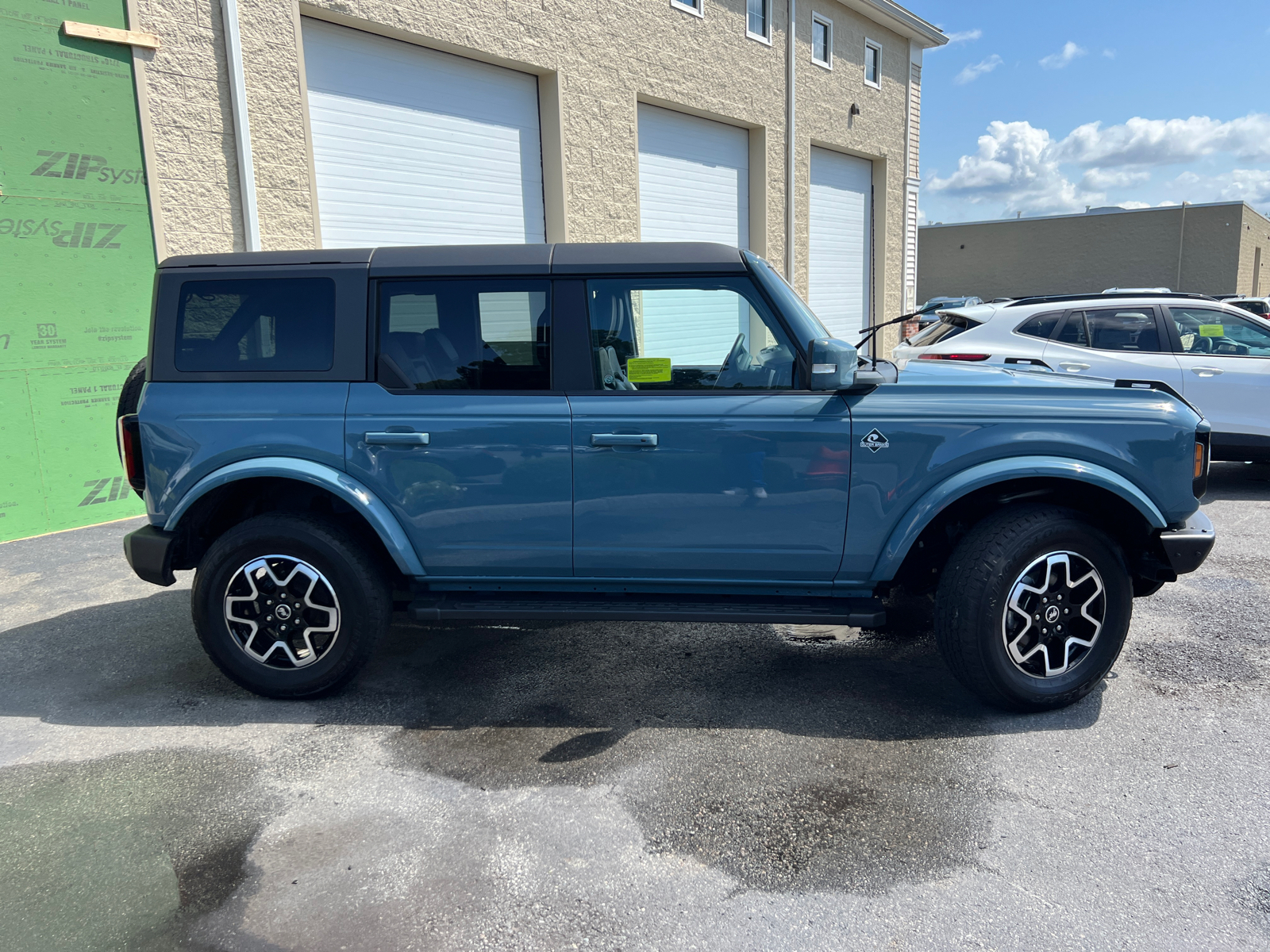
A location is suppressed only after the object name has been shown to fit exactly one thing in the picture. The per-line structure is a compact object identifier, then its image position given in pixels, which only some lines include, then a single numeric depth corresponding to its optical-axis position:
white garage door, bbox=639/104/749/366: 12.48
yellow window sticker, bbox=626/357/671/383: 3.68
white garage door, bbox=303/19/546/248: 8.62
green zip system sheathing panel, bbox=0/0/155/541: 6.52
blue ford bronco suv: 3.55
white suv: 7.57
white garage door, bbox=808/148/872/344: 16.48
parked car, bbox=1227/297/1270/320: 18.71
